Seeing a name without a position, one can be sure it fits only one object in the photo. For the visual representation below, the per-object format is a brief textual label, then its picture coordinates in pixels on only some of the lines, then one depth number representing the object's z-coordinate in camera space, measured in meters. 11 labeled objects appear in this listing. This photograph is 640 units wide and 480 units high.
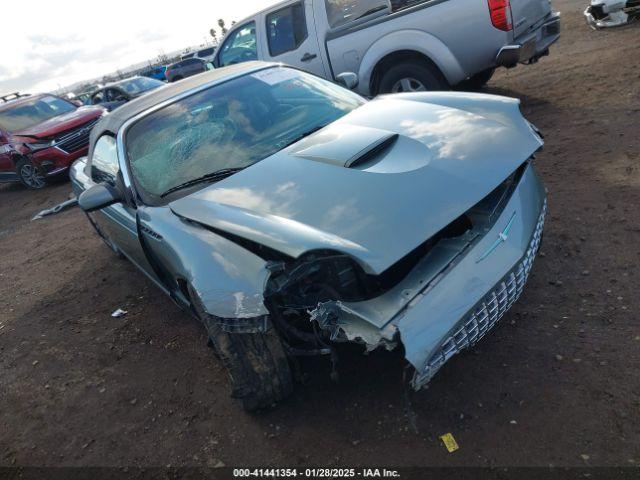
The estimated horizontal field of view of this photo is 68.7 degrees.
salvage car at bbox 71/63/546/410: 1.99
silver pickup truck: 5.31
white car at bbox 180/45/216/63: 29.49
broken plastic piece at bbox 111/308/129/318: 4.01
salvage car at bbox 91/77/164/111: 11.71
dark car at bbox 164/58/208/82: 20.66
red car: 9.16
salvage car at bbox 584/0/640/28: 8.06
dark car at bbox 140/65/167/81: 28.08
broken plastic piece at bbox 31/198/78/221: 7.69
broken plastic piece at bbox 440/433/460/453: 2.04
